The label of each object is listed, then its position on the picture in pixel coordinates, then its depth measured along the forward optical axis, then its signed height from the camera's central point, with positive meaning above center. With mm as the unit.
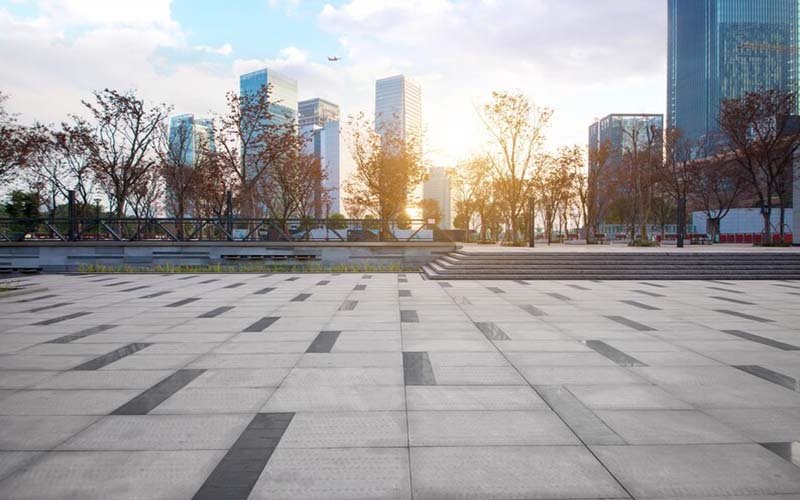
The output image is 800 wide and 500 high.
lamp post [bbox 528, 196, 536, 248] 25638 +794
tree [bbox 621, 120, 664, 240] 37700 +6113
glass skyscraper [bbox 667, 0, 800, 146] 122750 +55382
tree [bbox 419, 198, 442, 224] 77888 +5254
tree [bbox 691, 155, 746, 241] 39438 +5306
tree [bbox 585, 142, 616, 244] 41625 +4976
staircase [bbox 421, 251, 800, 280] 16406 -1187
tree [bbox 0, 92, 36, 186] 25967 +5723
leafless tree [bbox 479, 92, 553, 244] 28938 +7177
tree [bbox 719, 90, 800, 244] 30219 +7278
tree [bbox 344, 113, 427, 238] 31656 +5229
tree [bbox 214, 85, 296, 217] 27953 +6625
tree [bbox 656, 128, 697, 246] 40469 +6251
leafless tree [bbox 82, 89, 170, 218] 27984 +6973
